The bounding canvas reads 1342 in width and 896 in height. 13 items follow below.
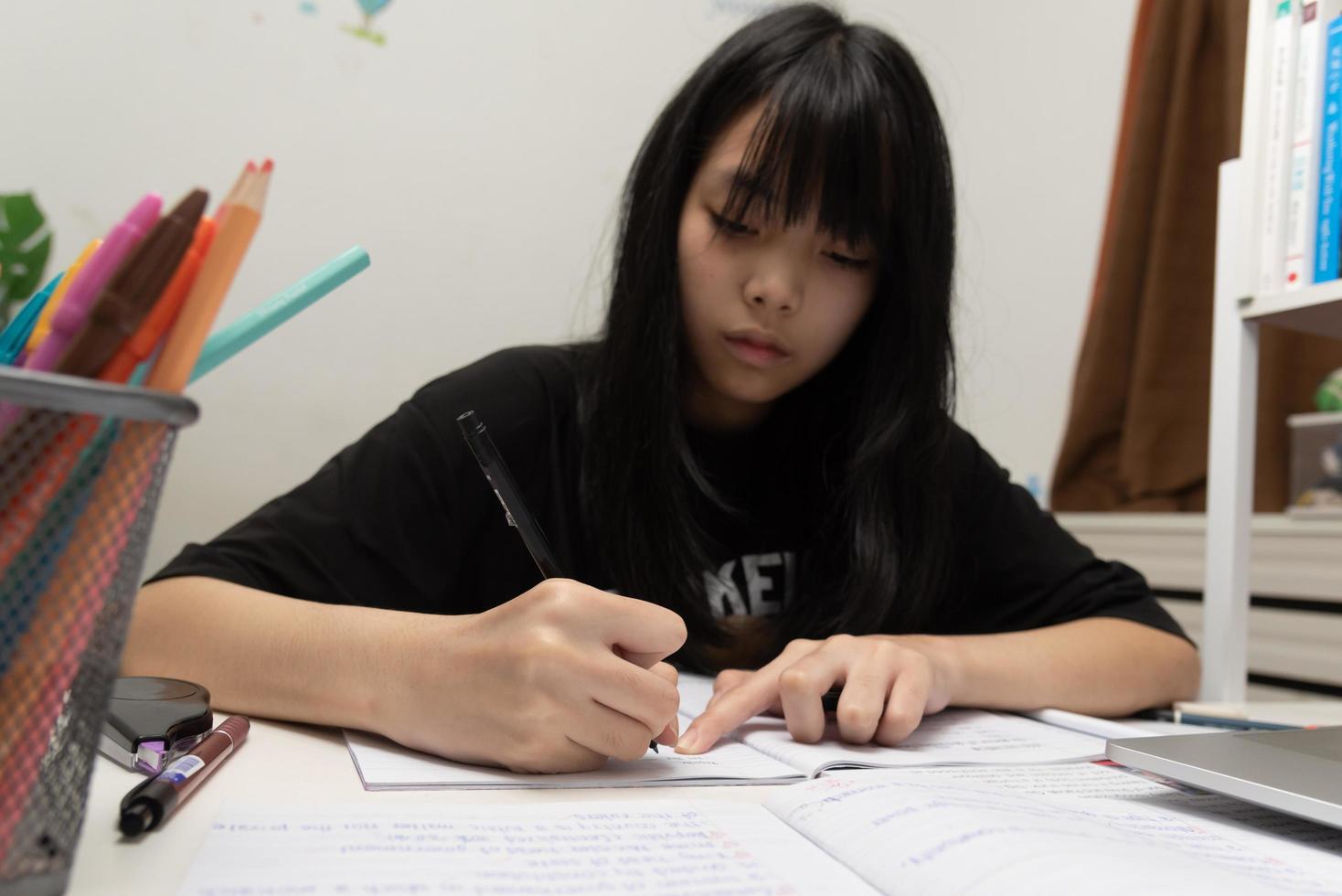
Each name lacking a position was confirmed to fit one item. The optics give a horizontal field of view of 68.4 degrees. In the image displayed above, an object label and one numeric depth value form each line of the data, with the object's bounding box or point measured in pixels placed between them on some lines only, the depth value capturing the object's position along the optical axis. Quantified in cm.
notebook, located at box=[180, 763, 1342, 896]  31
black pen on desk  33
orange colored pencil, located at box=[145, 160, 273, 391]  26
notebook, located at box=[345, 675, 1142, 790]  44
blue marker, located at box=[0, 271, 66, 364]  32
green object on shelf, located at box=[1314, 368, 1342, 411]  143
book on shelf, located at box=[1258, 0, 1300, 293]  86
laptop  40
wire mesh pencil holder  26
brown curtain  162
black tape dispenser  42
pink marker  25
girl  75
